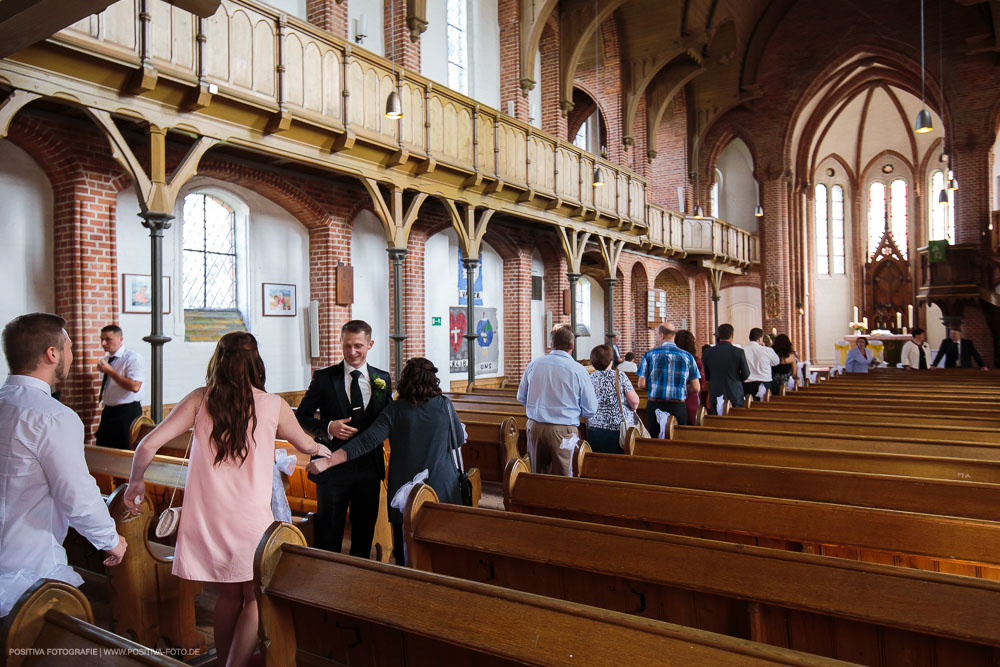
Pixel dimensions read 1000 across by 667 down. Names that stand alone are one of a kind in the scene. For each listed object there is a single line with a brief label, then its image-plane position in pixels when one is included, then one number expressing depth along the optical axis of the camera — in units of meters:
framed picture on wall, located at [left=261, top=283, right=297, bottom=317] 10.38
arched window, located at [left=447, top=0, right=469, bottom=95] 13.51
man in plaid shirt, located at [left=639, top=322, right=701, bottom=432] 6.64
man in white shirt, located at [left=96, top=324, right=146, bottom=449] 6.55
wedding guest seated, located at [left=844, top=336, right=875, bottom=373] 14.77
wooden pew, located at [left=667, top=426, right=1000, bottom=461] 4.82
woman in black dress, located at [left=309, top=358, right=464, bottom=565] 3.76
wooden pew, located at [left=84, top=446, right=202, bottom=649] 3.35
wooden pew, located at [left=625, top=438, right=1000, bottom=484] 3.97
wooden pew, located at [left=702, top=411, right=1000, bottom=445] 5.64
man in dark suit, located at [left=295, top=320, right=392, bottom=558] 3.86
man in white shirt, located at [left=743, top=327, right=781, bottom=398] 9.29
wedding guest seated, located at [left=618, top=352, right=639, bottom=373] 13.37
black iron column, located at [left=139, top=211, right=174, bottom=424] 6.93
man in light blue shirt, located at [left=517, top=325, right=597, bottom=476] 5.26
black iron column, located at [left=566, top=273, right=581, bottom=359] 14.56
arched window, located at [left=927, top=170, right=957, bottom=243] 27.88
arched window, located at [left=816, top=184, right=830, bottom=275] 30.56
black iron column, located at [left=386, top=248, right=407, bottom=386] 10.19
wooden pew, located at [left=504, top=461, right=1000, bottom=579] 2.72
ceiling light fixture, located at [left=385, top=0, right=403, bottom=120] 8.38
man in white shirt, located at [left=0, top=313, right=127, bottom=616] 2.32
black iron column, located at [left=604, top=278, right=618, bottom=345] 15.59
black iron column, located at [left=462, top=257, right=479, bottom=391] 11.84
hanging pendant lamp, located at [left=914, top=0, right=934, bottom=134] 11.95
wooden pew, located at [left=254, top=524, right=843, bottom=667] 1.74
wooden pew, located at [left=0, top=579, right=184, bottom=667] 1.82
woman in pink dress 2.71
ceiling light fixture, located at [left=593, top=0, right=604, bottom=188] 17.48
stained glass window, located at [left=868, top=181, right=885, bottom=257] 30.02
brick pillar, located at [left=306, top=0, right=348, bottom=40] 10.00
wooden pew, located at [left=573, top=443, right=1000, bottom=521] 3.23
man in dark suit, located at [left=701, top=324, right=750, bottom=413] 8.03
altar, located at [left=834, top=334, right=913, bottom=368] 22.88
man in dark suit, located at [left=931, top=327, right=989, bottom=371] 15.37
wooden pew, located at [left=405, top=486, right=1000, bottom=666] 1.96
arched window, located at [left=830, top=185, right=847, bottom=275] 30.48
